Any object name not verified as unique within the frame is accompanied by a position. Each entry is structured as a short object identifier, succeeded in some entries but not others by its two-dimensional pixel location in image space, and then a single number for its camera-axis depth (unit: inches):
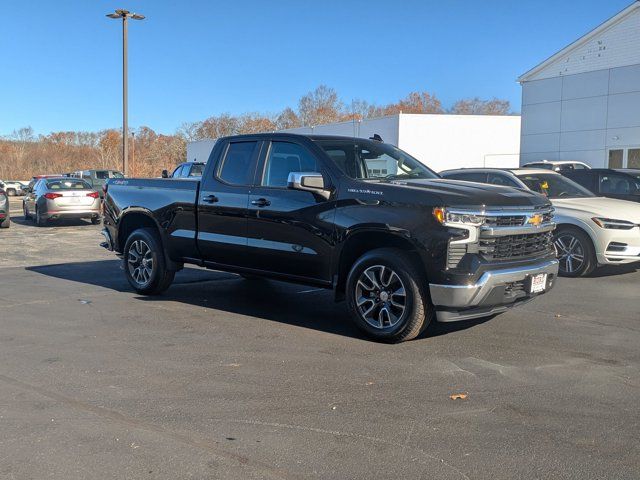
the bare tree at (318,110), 3073.3
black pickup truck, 215.3
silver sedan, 747.4
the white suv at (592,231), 365.7
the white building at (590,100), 875.4
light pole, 978.7
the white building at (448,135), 1333.7
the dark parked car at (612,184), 467.2
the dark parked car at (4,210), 711.1
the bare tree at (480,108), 3378.4
